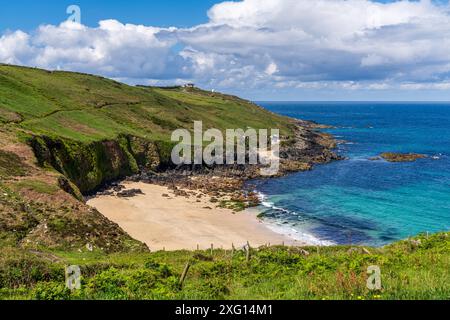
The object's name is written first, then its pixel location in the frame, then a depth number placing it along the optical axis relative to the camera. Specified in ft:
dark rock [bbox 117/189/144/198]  255.29
